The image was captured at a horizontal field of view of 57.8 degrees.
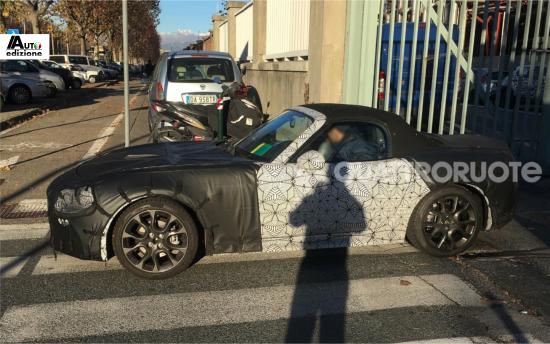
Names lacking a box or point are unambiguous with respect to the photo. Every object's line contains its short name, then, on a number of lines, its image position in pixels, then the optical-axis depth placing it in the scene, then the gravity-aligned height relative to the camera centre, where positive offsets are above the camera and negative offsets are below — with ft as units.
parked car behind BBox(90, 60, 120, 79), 128.67 +1.59
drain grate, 19.08 -5.33
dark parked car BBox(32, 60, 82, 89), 77.69 -0.08
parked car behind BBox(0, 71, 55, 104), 59.16 -1.81
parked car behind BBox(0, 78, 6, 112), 57.78 -2.84
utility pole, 21.63 +0.96
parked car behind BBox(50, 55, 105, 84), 107.04 +2.70
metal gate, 24.22 +0.99
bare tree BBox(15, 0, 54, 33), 82.47 +10.07
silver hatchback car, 28.43 +0.11
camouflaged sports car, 13.04 -3.13
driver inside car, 14.57 -1.81
